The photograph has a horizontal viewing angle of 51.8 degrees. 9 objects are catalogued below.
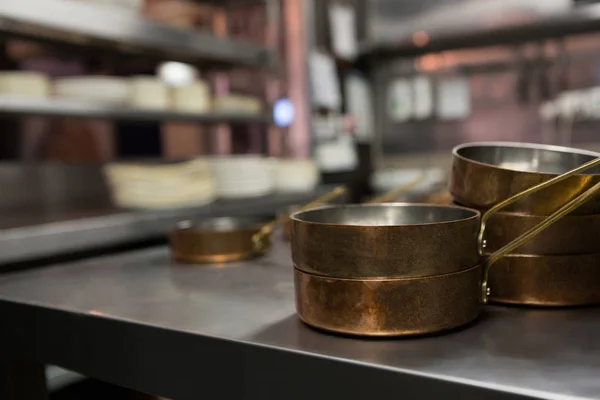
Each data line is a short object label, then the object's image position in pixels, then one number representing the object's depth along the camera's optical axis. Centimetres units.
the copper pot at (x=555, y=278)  70
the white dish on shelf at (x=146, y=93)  199
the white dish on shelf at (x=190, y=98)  216
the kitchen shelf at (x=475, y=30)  346
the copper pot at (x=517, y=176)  70
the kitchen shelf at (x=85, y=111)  157
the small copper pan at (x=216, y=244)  112
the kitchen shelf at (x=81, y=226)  136
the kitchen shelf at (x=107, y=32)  154
